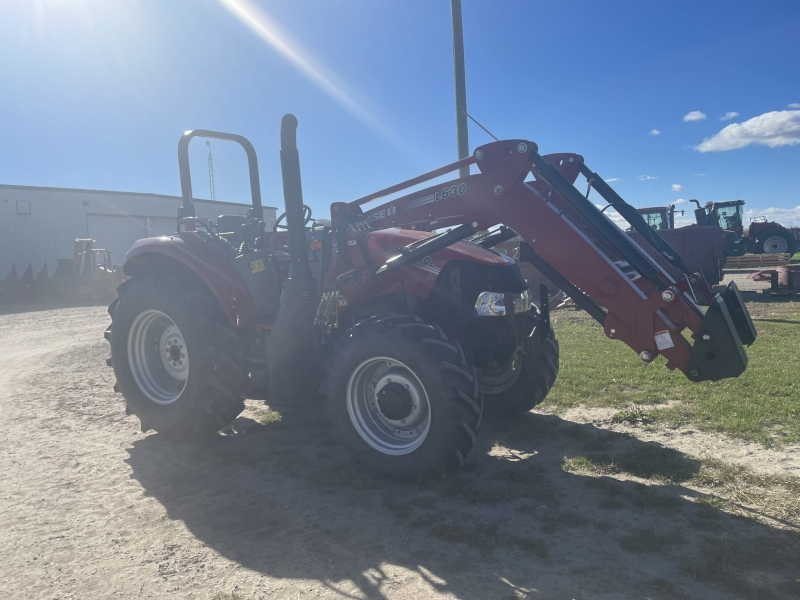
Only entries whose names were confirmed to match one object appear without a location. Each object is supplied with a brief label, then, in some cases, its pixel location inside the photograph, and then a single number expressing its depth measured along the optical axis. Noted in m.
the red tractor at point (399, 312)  3.38
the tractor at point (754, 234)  23.12
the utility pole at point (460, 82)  8.60
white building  23.38
